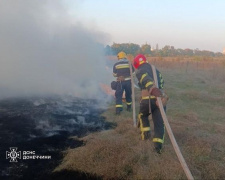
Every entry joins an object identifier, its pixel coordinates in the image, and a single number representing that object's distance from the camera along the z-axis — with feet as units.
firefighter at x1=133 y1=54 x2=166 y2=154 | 16.31
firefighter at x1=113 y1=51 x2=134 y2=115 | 26.94
